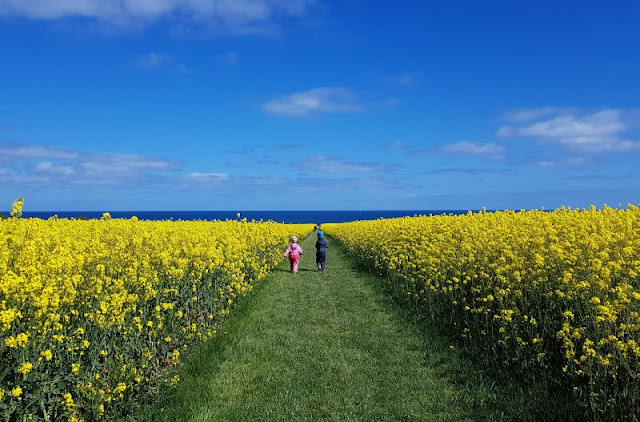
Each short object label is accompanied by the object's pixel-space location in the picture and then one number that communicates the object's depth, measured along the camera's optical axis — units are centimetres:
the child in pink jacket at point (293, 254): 1989
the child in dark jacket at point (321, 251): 2055
